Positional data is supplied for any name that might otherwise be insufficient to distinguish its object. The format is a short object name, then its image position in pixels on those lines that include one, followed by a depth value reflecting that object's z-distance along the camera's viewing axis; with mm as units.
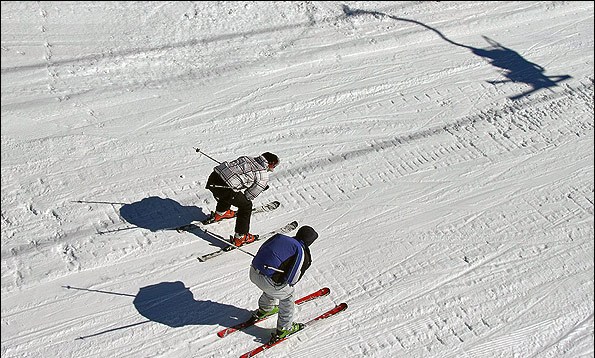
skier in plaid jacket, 7199
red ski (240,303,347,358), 6641
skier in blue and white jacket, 6160
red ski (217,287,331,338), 6844
